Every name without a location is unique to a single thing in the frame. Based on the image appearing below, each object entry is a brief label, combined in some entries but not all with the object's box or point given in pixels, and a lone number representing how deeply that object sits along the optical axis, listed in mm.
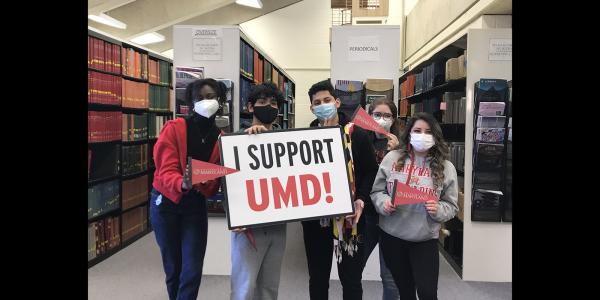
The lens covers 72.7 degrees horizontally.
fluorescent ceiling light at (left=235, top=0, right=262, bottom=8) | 10164
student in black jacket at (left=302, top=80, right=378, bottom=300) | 2051
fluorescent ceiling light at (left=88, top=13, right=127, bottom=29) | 7466
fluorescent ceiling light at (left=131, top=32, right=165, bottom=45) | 9953
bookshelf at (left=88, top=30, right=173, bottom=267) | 4168
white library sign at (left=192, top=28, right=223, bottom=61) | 3598
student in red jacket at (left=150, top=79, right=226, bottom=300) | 2168
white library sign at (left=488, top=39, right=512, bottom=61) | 3734
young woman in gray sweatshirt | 2039
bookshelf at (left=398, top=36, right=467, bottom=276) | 4227
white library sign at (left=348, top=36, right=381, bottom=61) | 3689
